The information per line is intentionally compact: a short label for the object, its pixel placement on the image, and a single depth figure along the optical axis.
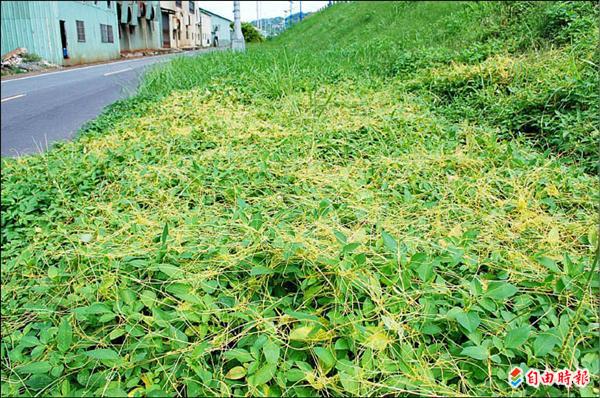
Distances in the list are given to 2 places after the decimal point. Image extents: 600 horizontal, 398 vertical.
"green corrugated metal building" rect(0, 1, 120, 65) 14.22
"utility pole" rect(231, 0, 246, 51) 10.05
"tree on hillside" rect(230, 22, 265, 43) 23.65
